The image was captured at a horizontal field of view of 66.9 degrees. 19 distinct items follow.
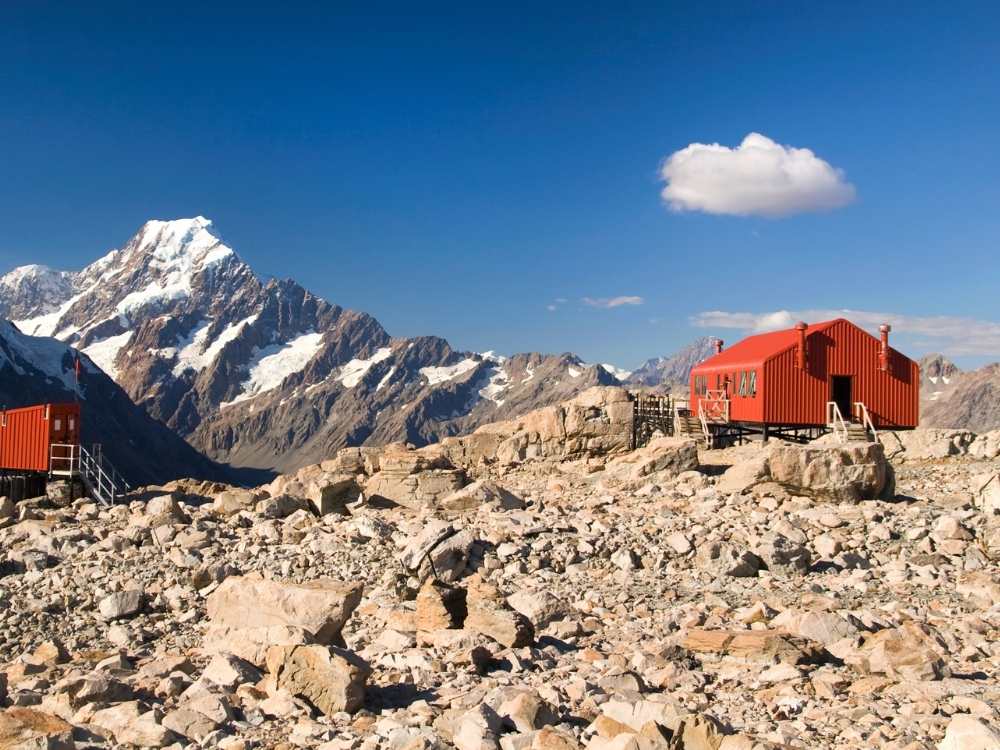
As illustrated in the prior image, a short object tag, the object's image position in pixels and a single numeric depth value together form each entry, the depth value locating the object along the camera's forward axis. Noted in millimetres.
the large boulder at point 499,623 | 10602
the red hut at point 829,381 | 36281
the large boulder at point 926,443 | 34875
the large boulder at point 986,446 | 32969
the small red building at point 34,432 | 29531
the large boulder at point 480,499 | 21172
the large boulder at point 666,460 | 26484
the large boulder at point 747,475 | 20609
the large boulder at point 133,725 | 7367
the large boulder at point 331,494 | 20672
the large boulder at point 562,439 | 40344
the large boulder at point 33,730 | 6832
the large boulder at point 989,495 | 18078
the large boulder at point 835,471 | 20125
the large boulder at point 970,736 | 6566
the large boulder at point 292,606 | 10680
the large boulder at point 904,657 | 8883
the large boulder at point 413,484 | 23109
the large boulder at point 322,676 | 8320
